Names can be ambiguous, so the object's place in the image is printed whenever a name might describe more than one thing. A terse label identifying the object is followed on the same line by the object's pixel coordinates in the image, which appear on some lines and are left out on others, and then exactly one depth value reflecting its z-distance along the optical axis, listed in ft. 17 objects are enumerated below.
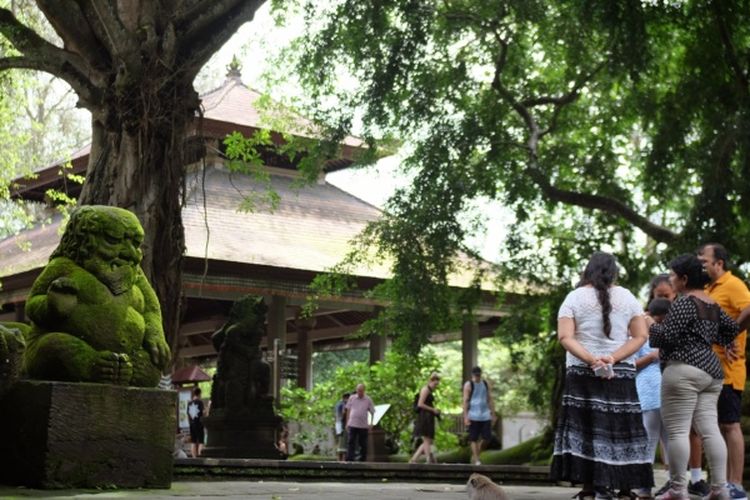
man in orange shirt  23.11
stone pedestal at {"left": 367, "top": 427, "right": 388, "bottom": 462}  65.67
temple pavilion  65.51
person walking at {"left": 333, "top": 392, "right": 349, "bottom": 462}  63.77
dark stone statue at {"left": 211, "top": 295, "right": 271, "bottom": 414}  47.01
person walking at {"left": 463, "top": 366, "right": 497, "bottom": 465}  51.37
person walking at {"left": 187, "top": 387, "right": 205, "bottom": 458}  63.72
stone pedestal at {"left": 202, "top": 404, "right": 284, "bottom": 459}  46.01
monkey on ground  16.19
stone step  31.48
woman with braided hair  20.53
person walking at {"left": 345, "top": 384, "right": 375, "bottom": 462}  56.29
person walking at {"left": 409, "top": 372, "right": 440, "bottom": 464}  54.34
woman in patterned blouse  21.84
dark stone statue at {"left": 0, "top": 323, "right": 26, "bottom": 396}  19.95
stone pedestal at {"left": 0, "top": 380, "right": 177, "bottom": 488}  19.72
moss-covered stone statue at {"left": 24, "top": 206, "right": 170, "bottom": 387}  20.80
